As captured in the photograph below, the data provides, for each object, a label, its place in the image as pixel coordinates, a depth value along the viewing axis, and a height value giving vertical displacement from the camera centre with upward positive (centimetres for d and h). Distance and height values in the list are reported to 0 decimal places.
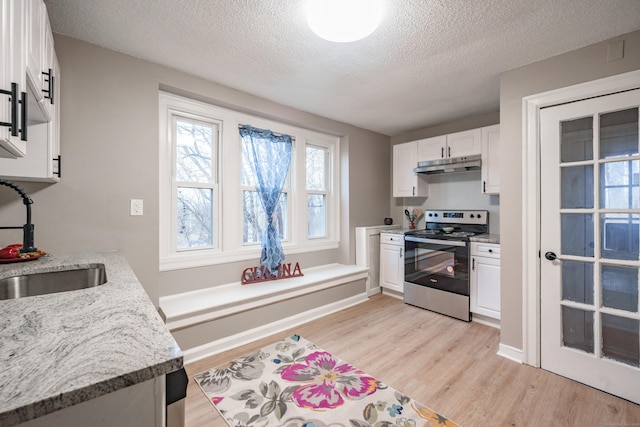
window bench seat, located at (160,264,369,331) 232 -75
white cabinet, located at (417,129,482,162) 335 +84
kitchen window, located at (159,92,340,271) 264 +24
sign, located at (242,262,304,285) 311 -66
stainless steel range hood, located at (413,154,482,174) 334 +60
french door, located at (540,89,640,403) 189 -20
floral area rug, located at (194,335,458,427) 168 -117
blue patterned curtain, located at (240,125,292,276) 313 +40
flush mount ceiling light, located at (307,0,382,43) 157 +109
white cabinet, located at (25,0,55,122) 119 +72
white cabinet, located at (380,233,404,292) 380 -63
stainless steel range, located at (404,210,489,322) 315 -56
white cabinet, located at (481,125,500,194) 319 +60
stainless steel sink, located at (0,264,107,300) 138 -35
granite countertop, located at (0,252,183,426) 50 -30
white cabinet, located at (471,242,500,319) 291 -67
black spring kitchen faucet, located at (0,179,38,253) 164 -10
